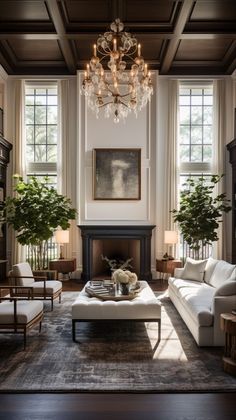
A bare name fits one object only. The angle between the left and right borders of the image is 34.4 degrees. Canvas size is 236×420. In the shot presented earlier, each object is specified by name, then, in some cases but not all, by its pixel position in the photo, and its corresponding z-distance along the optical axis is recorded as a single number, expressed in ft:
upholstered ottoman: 15.10
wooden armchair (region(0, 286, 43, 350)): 14.28
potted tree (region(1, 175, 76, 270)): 26.32
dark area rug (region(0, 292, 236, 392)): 11.10
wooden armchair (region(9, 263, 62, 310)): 18.97
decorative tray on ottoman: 16.42
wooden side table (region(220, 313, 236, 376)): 12.03
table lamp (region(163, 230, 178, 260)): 28.48
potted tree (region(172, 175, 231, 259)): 27.48
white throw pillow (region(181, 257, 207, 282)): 21.70
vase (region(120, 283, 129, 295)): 17.02
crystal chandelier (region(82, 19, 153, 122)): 17.70
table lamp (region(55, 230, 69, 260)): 28.68
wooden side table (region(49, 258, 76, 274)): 28.78
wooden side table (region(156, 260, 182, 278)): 28.48
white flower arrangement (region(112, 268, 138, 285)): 16.89
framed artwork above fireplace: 30.32
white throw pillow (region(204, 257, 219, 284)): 21.00
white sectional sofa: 14.35
